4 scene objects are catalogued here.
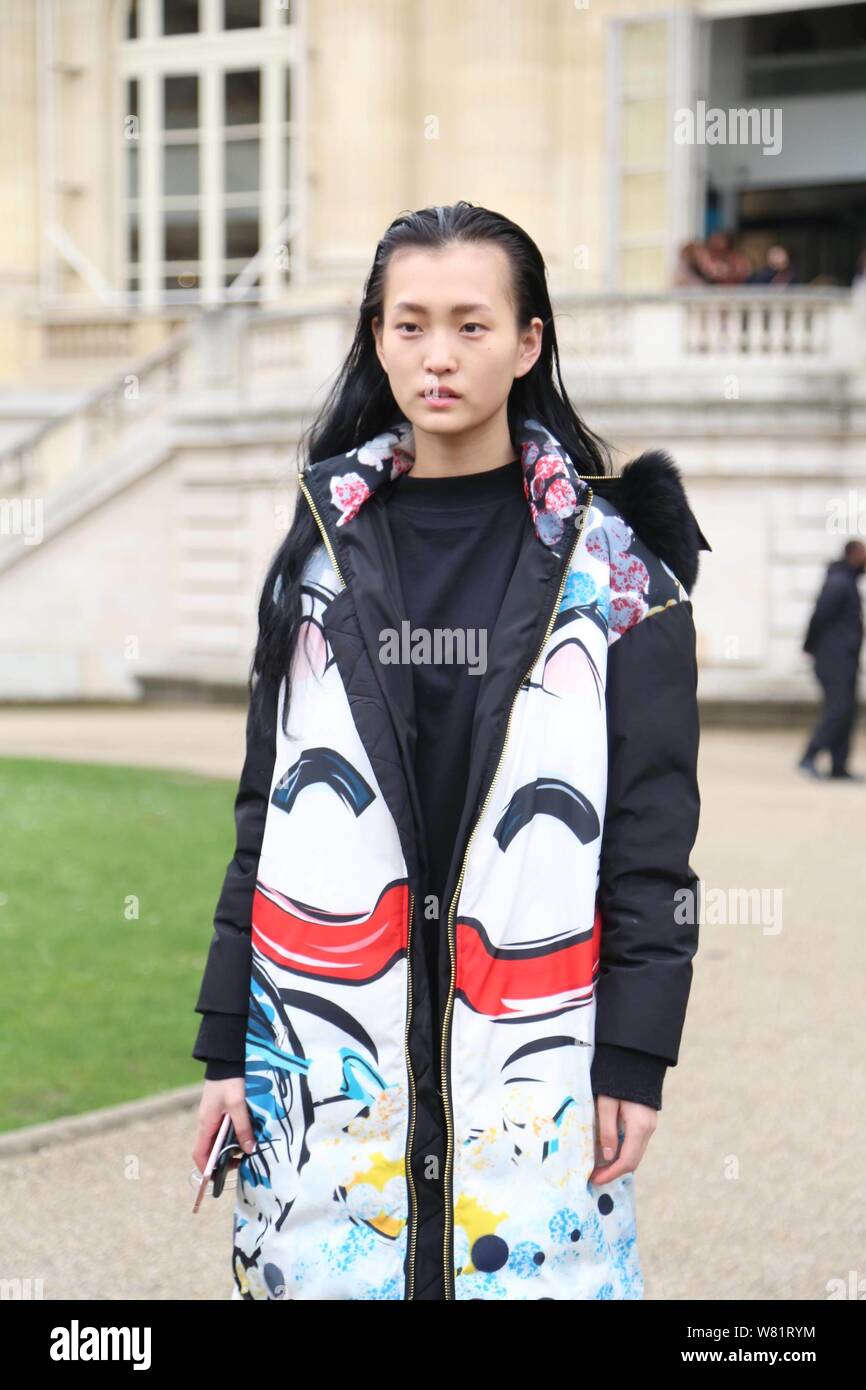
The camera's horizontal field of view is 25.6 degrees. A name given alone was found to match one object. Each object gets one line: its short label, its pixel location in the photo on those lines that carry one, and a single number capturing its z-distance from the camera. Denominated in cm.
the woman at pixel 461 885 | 257
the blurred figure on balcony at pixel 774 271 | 1944
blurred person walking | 1398
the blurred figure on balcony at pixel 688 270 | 1938
